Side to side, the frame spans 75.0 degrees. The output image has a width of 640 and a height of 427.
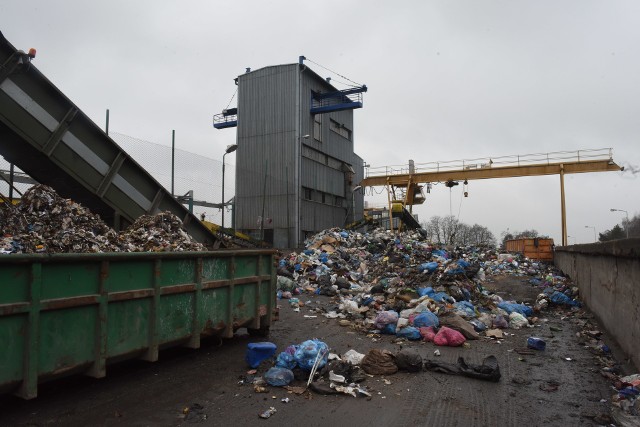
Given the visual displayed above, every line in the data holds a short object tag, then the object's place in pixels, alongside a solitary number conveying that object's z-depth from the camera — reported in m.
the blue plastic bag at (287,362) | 4.49
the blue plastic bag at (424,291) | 9.12
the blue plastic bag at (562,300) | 9.21
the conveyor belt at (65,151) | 5.87
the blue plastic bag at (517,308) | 8.38
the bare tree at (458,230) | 64.52
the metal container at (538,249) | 19.89
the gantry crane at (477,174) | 21.52
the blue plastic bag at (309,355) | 4.43
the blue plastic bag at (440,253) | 15.24
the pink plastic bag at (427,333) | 6.36
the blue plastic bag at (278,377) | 4.16
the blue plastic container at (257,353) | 4.69
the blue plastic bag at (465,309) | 7.77
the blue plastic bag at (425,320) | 6.81
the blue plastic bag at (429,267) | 11.12
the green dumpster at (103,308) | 2.94
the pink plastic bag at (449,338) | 6.04
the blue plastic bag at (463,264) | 11.12
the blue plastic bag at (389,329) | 6.82
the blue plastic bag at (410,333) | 6.43
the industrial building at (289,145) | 19.72
